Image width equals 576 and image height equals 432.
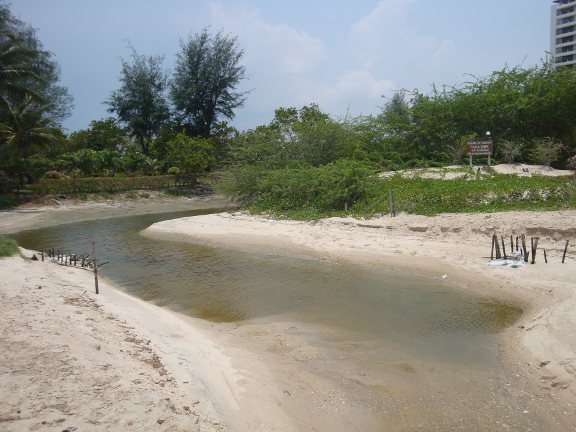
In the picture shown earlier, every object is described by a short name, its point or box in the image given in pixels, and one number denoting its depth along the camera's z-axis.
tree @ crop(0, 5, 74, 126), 26.95
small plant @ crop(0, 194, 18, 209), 25.96
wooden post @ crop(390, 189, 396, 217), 15.48
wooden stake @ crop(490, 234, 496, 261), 10.52
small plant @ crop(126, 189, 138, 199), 31.69
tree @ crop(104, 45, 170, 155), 44.38
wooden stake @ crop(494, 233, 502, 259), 10.51
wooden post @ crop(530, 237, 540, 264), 10.02
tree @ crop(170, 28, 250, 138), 45.31
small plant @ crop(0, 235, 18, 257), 10.22
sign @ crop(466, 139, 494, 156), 20.47
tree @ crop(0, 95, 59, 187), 27.50
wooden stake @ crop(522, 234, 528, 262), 10.14
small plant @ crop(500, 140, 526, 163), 21.69
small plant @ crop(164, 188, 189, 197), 34.87
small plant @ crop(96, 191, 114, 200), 30.42
